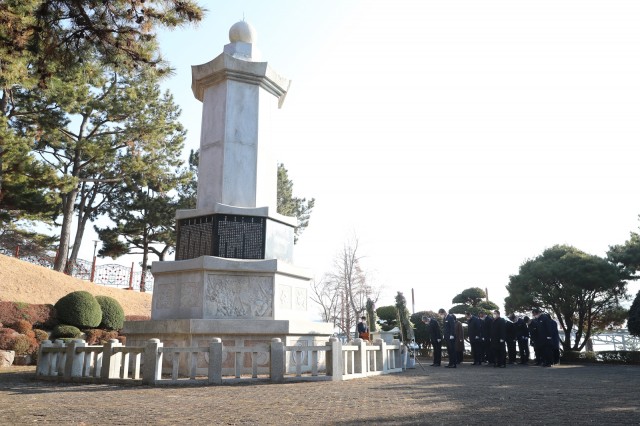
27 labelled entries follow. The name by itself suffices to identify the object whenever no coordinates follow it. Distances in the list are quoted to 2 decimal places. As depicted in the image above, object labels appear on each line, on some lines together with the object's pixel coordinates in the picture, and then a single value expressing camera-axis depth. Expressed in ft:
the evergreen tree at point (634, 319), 56.54
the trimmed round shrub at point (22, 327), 58.49
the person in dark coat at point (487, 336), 53.98
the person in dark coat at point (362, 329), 56.90
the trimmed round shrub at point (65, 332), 61.87
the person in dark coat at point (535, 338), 53.67
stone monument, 35.96
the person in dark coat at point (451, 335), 49.57
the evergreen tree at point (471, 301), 89.42
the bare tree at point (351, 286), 135.03
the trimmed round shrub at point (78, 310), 65.16
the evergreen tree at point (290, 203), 111.75
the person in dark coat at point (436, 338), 53.21
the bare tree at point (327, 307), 147.74
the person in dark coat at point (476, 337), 54.75
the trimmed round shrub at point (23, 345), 53.78
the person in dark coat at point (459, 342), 55.41
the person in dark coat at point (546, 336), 51.55
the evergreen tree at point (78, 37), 22.71
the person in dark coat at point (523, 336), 56.44
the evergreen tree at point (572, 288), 67.26
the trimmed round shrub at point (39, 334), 58.51
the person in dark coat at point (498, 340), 50.42
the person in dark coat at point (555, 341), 52.54
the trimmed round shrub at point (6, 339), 53.57
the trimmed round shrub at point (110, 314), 70.23
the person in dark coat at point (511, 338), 56.29
